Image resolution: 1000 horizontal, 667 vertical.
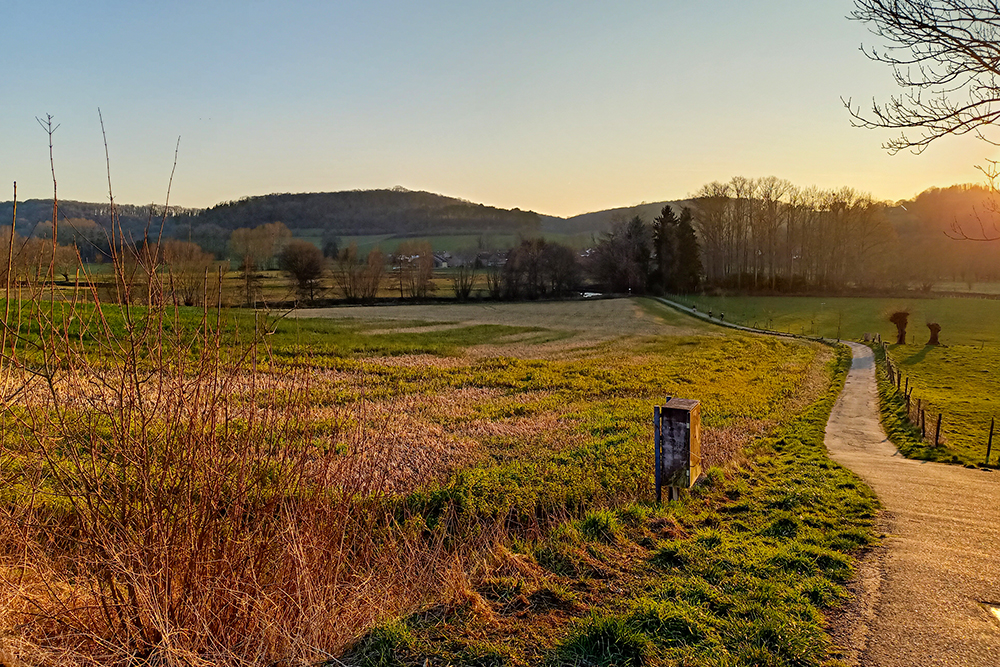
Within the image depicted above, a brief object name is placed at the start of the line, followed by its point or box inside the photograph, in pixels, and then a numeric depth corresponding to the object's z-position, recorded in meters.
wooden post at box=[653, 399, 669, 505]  8.23
